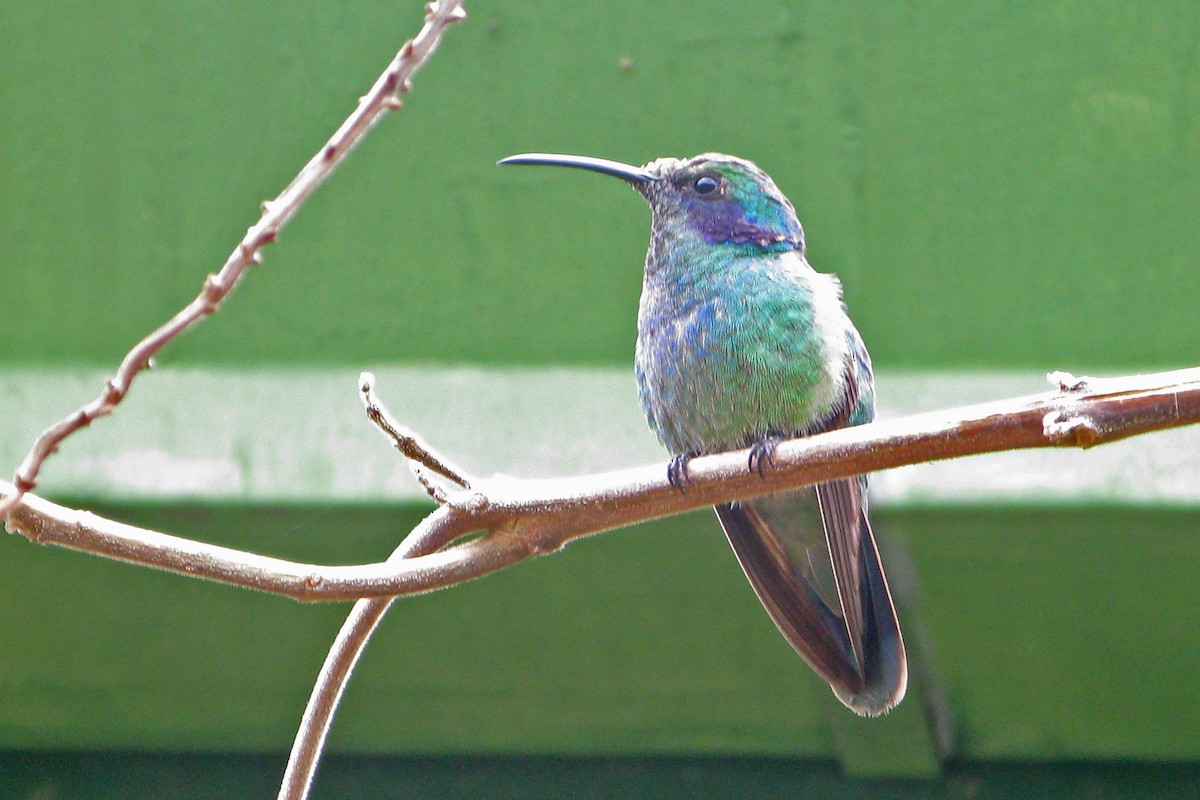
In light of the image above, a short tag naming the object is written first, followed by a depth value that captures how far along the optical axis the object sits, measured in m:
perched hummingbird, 2.57
